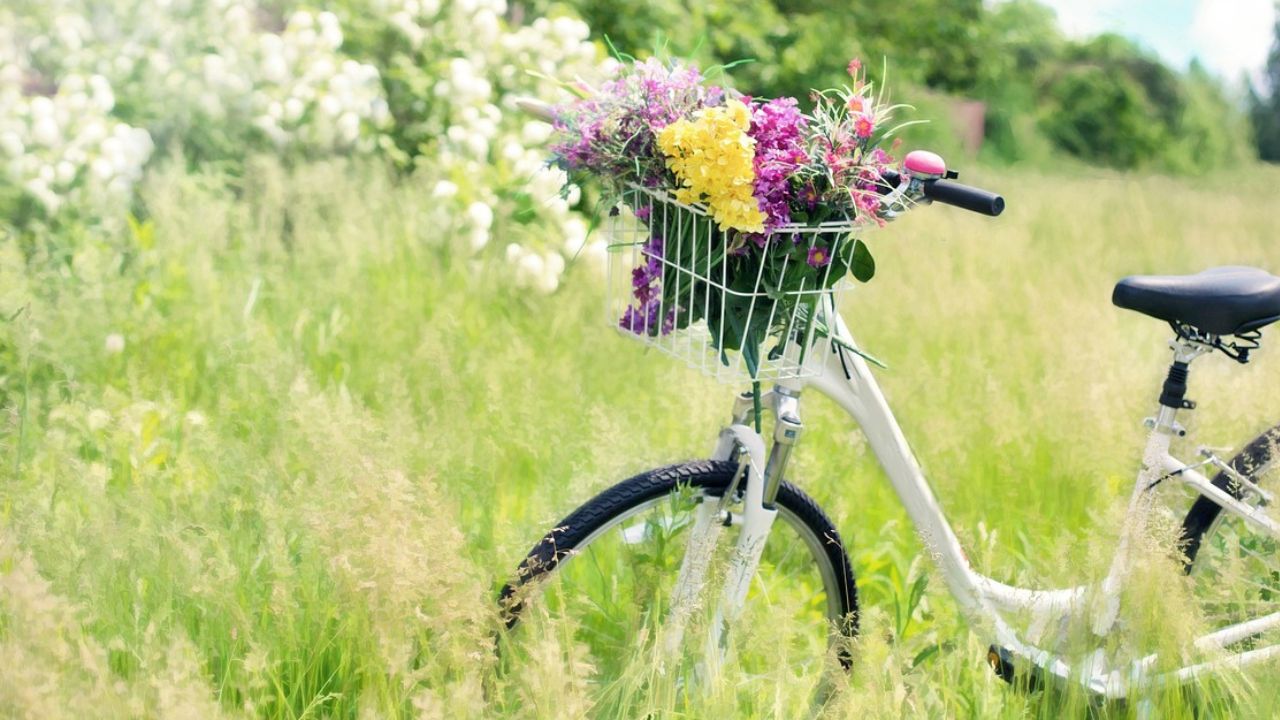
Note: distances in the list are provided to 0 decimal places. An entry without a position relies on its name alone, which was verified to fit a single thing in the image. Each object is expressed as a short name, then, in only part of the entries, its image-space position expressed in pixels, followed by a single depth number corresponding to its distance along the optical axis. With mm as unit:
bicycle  2215
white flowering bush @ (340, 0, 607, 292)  5008
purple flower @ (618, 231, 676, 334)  2164
